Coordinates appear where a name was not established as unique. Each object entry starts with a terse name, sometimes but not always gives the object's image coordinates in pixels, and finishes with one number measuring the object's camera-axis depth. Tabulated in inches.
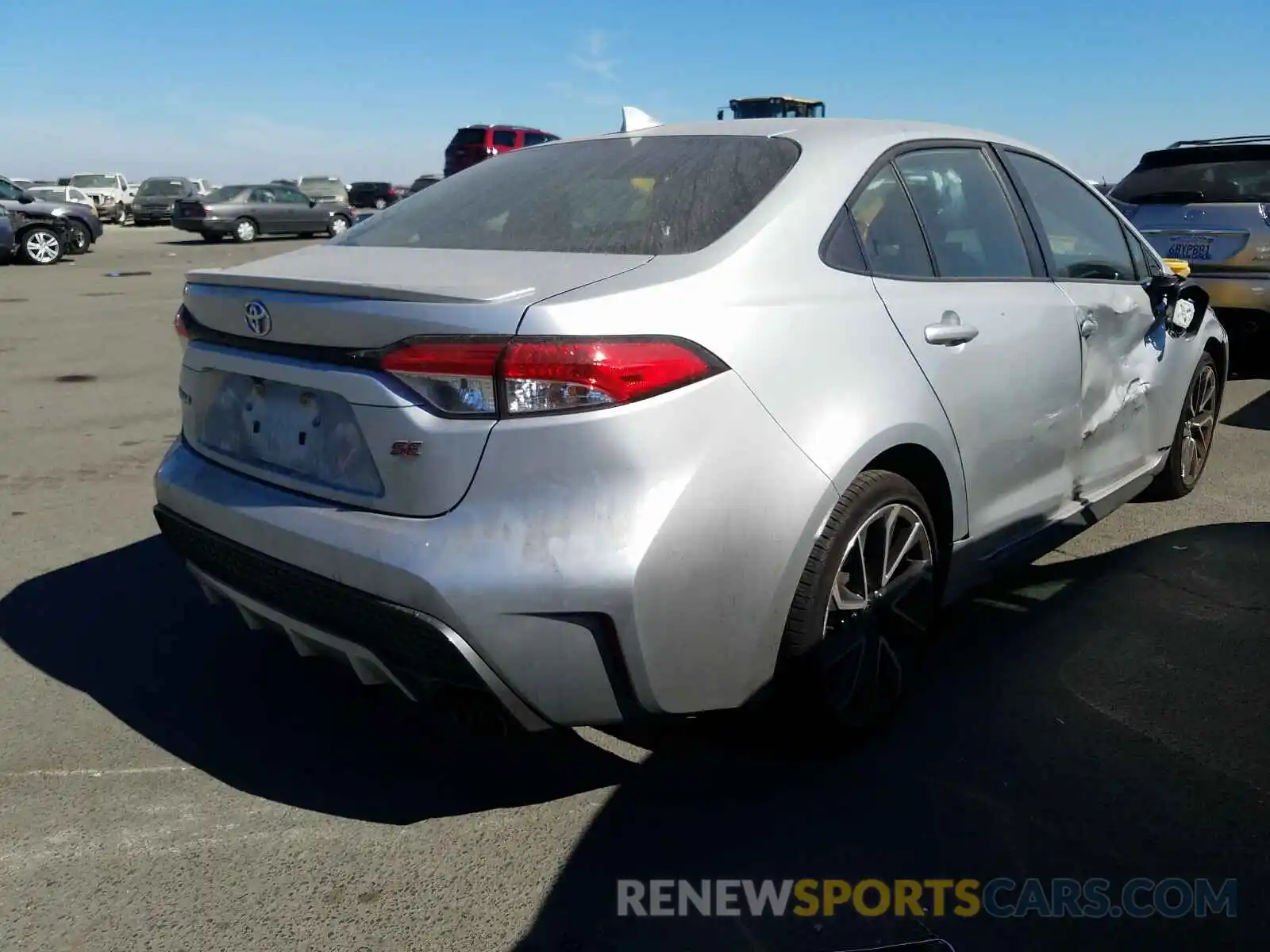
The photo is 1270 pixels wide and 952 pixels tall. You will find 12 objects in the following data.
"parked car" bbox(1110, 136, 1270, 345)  282.7
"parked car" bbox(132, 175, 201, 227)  1486.2
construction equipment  1094.4
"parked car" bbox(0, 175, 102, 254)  784.3
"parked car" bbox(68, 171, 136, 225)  1658.5
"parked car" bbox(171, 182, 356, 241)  1100.5
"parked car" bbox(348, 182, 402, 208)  1755.7
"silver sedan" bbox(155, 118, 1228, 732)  86.9
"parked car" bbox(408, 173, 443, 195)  1377.2
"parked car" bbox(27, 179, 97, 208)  1379.2
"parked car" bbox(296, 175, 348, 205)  1615.4
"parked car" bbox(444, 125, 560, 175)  960.3
